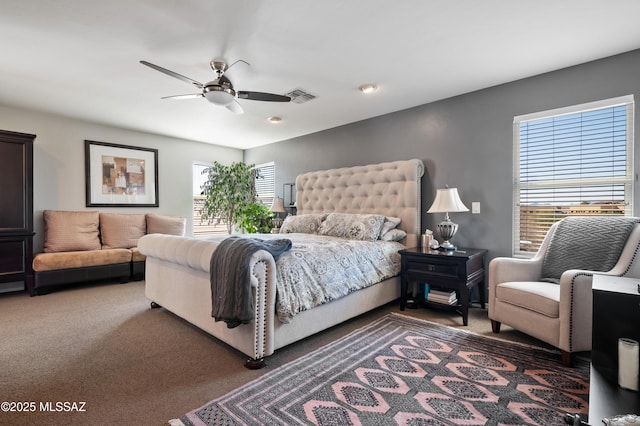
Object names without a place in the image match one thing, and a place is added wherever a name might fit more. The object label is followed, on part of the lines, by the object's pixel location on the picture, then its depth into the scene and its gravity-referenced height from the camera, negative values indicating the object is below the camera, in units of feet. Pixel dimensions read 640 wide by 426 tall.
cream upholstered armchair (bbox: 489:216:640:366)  6.64 -1.76
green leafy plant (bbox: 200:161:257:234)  18.69 +1.01
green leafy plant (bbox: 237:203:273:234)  17.72 -0.66
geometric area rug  5.08 -3.49
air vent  11.35 +4.38
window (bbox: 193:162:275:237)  19.79 +1.23
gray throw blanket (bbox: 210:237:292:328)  6.34 -1.53
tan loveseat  12.92 -1.86
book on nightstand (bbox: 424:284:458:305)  10.20 -2.99
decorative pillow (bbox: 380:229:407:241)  11.68 -1.02
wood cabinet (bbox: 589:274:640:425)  4.68 -2.00
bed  6.72 -1.61
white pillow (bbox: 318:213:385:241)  11.46 -0.68
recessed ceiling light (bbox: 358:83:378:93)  10.73 +4.38
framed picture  15.57 +1.84
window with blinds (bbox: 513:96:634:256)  8.71 +1.36
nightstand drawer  9.54 -1.94
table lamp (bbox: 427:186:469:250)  10.59 +0.04
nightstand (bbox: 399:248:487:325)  9.39 -2.04
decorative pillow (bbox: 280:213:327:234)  13.61 -0.68
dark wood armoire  12.01 +0.02
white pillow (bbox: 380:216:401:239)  11.83 -0.59
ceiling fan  8.84 +3.51
